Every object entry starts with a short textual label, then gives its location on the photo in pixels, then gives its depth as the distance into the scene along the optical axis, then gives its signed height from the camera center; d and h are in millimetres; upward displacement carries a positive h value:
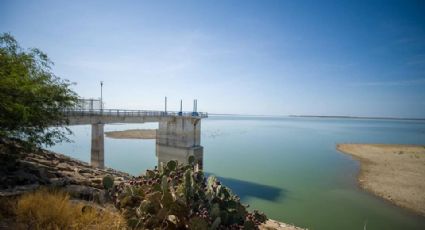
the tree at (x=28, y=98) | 5887 +357
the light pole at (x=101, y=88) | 35406 +3484
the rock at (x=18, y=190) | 5407 -1997
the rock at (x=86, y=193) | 6094 -2241
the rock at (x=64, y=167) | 9117 -2321
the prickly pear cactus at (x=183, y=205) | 4727 -2074
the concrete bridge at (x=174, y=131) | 31003 -2920
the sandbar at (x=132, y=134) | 70012 -7459
